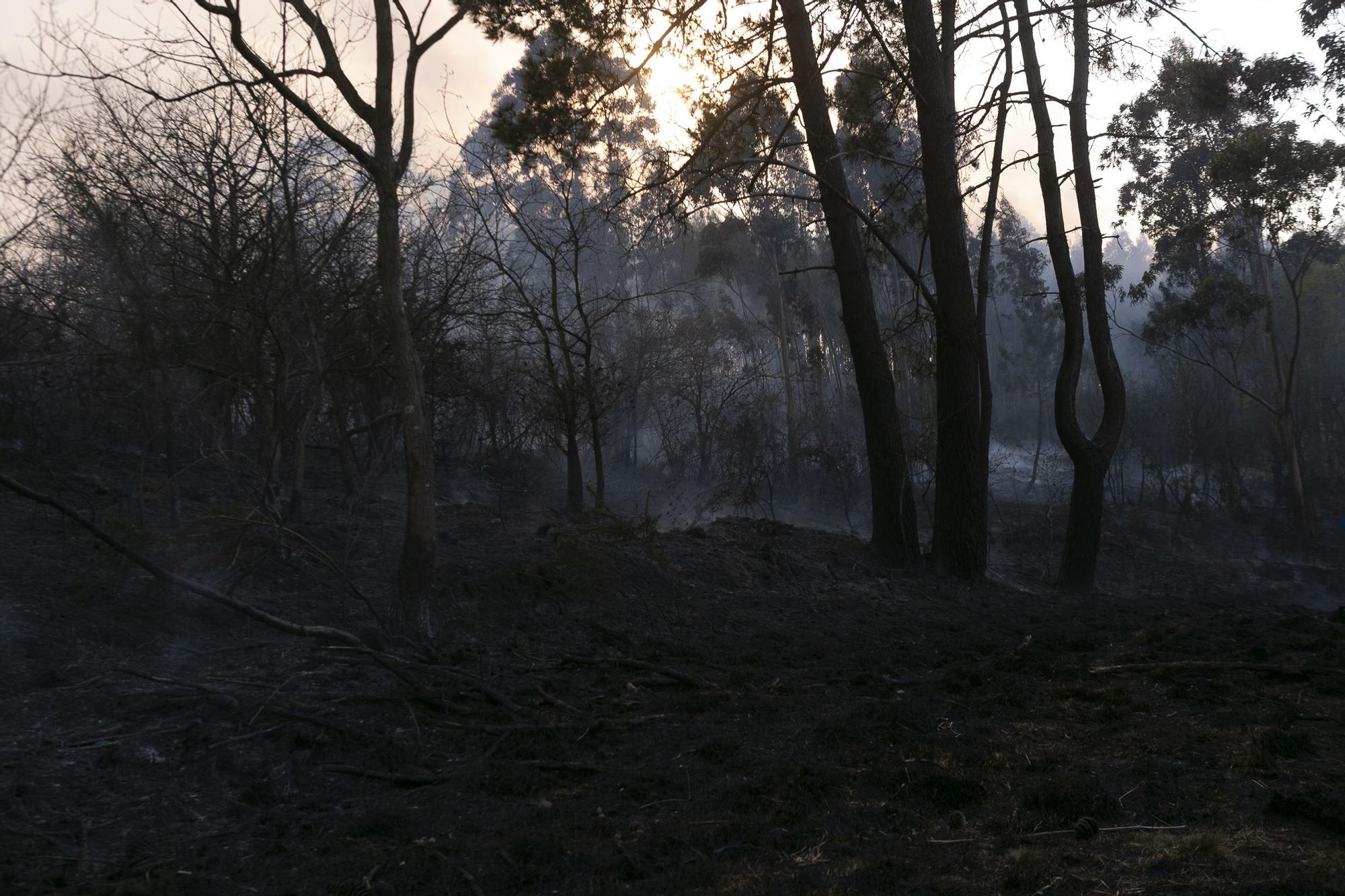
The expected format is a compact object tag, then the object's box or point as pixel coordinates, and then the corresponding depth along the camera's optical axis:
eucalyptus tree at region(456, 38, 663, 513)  10.01
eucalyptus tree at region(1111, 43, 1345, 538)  17.64
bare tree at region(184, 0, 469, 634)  6.35
